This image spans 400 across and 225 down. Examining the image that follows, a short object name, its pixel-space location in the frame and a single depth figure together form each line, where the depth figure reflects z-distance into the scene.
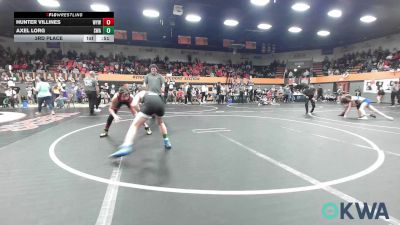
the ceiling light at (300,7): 13.70
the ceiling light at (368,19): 16.66
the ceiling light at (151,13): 15.66
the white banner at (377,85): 21.01
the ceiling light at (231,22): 17.82
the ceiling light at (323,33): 21.12
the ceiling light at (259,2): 13.37
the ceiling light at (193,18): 16.54
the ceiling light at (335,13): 14.93
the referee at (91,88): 10.05
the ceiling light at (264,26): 18.64
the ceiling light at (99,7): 14.24
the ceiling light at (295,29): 20.11
